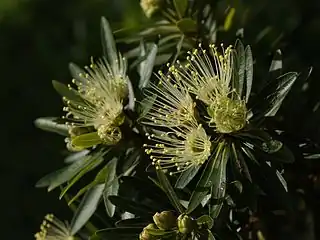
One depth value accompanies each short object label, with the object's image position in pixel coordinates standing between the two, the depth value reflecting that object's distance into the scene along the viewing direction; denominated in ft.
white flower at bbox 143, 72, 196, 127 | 2.35
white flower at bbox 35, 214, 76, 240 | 2.64
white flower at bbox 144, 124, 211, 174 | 2.33
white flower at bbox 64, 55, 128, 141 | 2.47
